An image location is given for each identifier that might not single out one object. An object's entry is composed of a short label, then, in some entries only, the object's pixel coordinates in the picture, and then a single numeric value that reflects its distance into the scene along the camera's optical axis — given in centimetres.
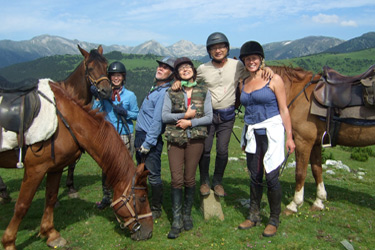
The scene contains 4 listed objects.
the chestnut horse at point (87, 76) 526
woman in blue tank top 395
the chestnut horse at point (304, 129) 491
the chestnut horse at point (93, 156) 370
